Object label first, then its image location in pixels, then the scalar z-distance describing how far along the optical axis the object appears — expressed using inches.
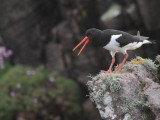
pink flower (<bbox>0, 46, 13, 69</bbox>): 925.8
